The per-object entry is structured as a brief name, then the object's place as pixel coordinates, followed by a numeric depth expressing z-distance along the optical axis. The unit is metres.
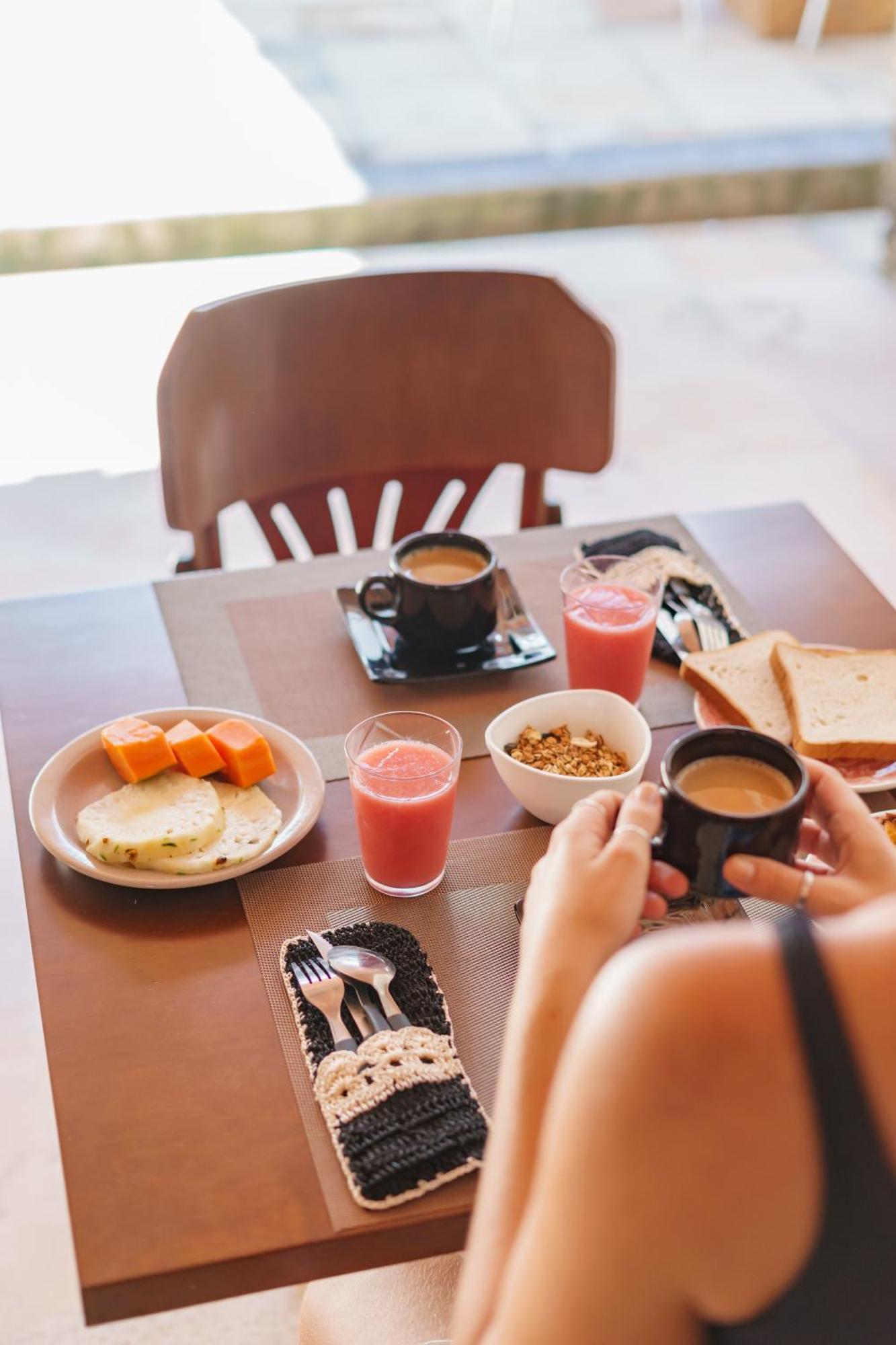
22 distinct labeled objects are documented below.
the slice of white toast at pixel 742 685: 1.27
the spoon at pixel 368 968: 0.96
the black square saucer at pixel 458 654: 1.34
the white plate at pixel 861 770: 1.19
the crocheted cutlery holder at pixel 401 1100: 0.85
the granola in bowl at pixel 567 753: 1.15
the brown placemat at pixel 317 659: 1.30
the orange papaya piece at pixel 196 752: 1.15
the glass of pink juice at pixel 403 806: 1.05
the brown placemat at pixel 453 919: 0.95
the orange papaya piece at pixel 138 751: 1.15
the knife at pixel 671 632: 1.38
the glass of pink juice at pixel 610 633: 1.27
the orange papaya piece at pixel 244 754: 1.16
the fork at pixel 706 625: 1.39
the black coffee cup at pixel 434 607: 1.32
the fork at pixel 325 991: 0.94
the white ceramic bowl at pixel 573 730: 1.12
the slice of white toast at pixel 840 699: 1.22
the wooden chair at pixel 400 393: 1.77
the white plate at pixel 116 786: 1.07
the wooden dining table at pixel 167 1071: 0.82
